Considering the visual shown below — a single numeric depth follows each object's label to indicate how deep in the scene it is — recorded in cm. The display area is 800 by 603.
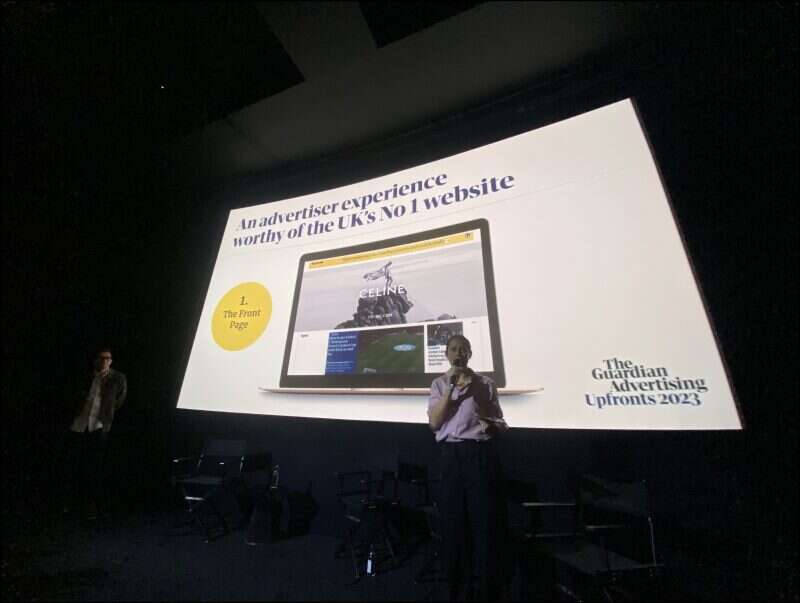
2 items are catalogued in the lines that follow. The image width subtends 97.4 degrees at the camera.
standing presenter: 158
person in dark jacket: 321
